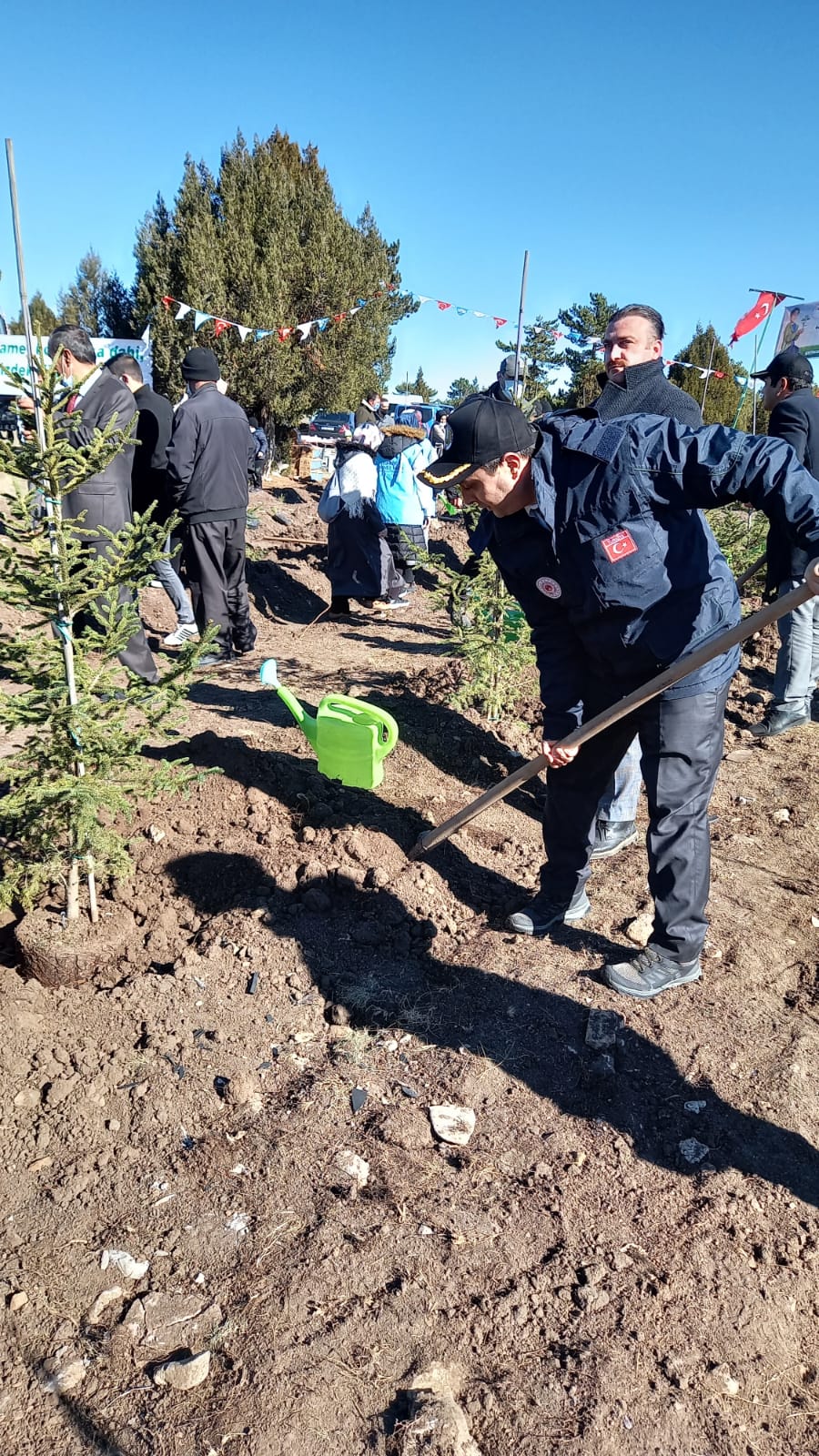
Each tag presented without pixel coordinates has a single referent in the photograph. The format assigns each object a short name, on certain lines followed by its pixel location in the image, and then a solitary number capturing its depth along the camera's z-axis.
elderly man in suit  4.56
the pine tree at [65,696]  2.74
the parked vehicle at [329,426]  21.38
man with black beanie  6.00
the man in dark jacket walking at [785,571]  5.24
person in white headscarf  8.27
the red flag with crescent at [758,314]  10.05
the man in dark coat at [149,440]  6.12
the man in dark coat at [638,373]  3.70
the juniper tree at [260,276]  21.66
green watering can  3.93
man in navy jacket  2.53
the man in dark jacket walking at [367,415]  8.80
